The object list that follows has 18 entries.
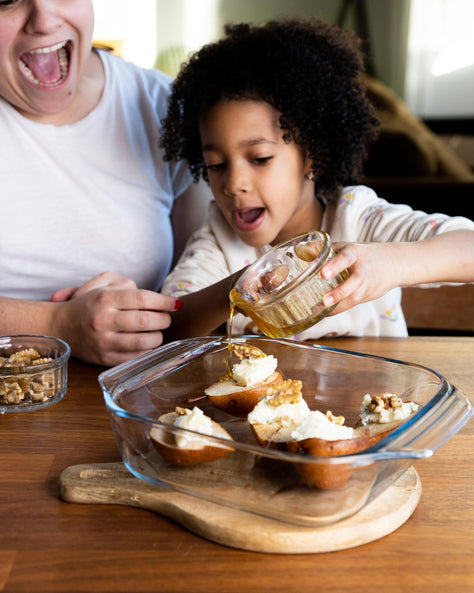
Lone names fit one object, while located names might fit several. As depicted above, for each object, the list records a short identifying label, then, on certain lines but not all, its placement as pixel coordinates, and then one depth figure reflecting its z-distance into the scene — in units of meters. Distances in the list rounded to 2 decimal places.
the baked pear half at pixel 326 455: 0.60
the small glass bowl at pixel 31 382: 0.93
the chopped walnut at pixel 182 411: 0.73
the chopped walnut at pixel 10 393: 0.93
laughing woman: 1.13
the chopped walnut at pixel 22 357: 1.00
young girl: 1.29
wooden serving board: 0.62
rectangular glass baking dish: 0.62
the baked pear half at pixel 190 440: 0.64
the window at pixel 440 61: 5.07
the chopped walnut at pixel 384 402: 0.73
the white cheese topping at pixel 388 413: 0.72
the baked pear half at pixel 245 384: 0.80
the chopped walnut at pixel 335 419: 0.71
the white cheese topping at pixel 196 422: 0.70
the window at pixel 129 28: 5.07
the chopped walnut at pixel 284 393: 0.73
